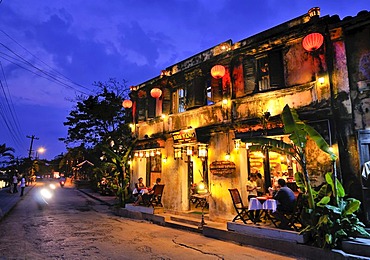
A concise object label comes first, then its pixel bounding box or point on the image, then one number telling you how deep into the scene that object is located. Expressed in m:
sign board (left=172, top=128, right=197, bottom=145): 11.73
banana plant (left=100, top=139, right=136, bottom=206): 14.73
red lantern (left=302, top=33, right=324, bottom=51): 8.06
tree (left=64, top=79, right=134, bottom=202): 20.94
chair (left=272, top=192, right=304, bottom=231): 7.27
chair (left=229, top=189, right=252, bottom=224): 8.91
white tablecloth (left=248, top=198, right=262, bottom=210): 8.03
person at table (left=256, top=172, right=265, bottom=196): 10.49
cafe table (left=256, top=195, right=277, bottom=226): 7.70
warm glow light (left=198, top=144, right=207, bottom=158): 11.28
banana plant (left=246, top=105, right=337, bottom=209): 6.79
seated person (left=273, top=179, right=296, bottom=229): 7.53
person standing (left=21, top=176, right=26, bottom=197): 24.21
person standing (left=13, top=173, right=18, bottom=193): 26.23
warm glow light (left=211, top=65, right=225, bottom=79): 10.52
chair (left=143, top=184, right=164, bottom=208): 12.69
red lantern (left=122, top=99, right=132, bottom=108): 16.31
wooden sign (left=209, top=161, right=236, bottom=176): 10.28
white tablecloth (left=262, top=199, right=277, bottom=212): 7.68
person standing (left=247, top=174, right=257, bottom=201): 9.60
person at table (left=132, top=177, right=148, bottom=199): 13.53
